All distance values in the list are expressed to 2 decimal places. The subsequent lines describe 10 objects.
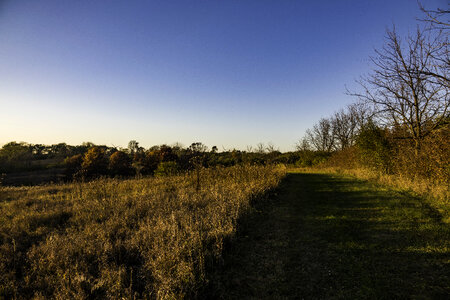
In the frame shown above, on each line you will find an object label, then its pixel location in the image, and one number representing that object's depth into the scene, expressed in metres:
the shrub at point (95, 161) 30.03
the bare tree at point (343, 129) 40.78
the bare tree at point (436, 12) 5.02
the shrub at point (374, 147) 15.09
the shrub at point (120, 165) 31.14
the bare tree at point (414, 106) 11.01
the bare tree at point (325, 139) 44.06
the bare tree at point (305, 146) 43.00
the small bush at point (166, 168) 17.65
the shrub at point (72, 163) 30.00
